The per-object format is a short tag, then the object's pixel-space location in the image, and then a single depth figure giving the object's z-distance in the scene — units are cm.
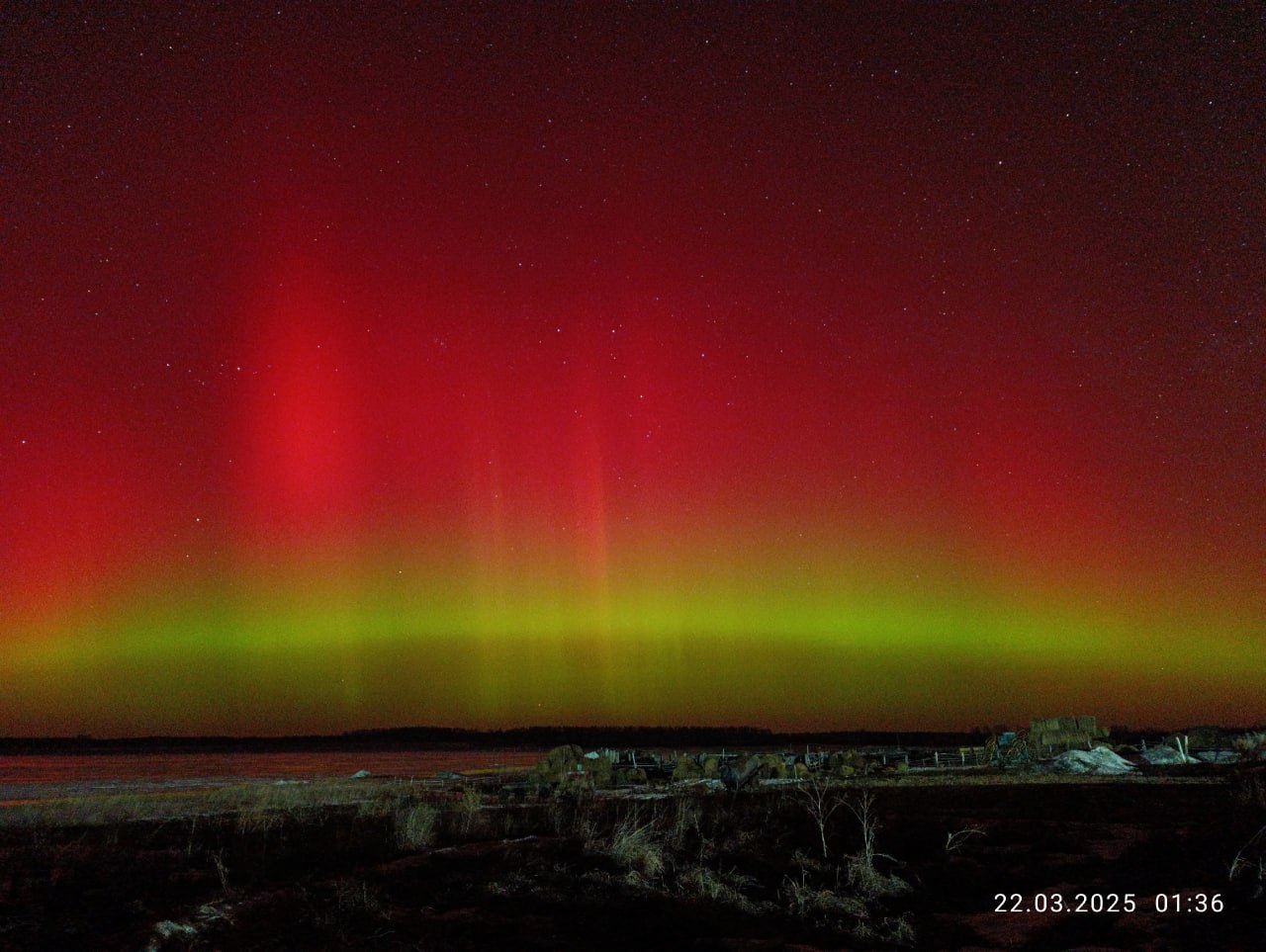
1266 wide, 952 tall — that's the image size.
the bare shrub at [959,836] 1758
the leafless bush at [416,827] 1678
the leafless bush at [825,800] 1890
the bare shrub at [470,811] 1925
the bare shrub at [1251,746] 3834
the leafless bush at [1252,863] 1399
